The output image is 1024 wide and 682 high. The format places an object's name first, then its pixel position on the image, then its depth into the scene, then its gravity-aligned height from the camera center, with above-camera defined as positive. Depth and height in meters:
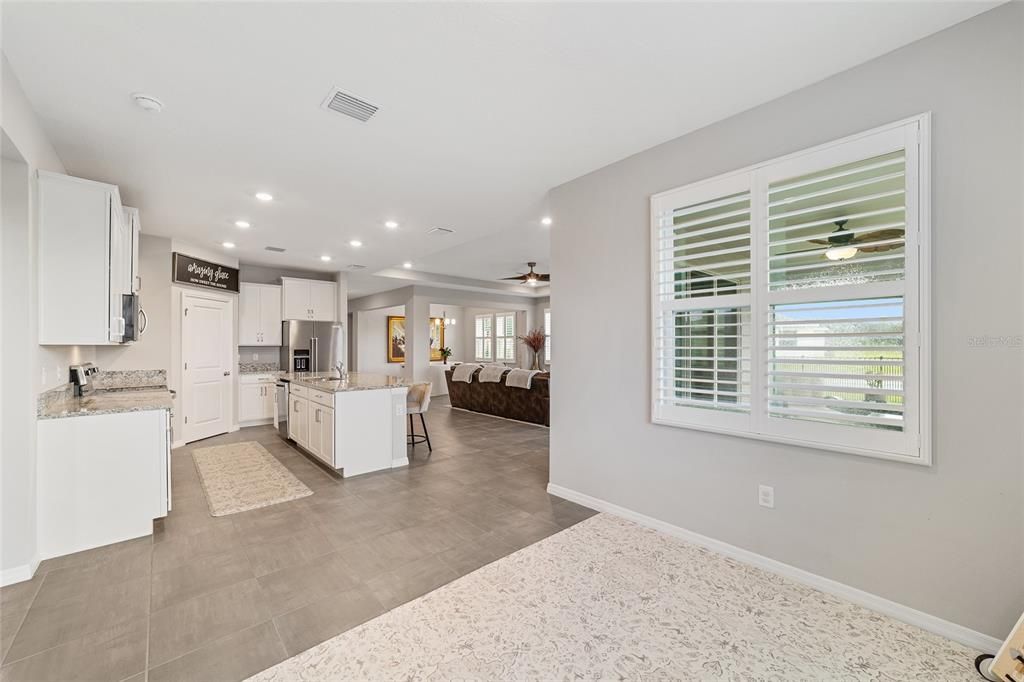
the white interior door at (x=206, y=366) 5.67 -0.39
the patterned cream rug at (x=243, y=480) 3.56 -1.37
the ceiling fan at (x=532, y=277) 7.39 +1.14
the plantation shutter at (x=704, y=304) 2.57 +0.23
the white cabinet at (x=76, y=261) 2.63 +0.50
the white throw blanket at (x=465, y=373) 8.16 -0.65
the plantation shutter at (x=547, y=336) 10.76 +0.09
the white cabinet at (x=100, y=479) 2.62 -0.94
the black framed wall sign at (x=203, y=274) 5.40 +0.90
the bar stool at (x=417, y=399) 5.02 -0.71
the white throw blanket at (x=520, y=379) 7.04 -0.66
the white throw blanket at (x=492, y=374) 7.63 -0.62
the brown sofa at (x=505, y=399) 6.91 -1.07
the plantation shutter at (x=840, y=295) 2.03 +0.24
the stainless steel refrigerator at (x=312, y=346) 7.10 -0.12
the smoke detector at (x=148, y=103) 2.31 +1.32
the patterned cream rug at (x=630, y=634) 1.71 -1.33
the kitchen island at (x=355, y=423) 4.19 -0.88
